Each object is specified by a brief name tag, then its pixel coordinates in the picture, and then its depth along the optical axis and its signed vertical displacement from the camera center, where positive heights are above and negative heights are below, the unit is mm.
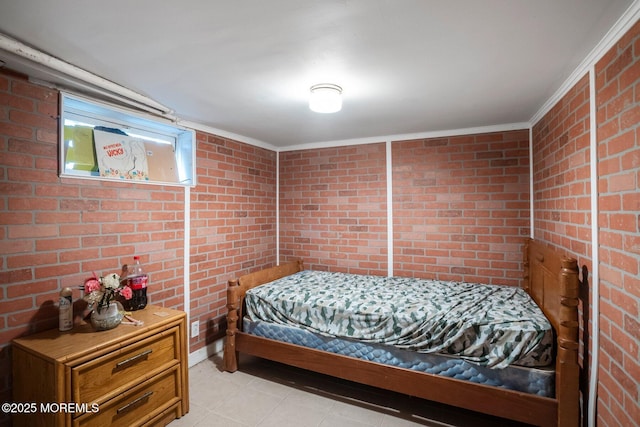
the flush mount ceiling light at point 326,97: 1944 +757
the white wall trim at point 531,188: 2844 +229
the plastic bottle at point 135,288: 2207 -554
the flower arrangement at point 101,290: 1814 -479
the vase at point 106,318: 1806 -640
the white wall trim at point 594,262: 1541 -258
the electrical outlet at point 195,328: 2818 -1092
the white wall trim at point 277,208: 4027 +53
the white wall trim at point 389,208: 3398 +49
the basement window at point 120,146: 2045 +527
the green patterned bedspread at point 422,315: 1822 -736
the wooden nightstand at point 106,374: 1480 -902
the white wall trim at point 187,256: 2750 -398
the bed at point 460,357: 1626 -1023
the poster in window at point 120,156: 2189 +438
